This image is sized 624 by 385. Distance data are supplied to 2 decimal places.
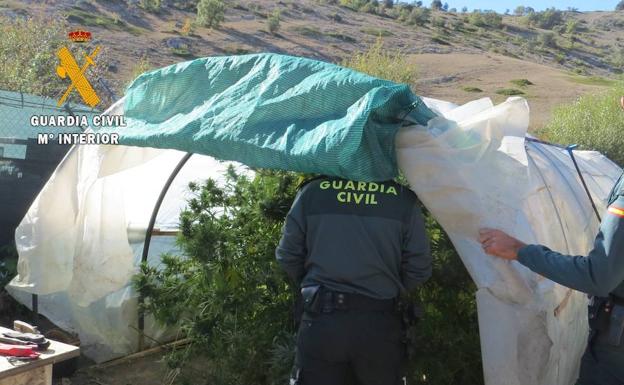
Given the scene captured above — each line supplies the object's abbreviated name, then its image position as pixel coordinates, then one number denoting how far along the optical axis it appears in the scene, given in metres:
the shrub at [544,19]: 110.19
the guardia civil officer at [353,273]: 3.61
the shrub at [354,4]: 93.75
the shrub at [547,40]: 89.44
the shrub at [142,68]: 25.49
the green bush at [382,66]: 27.75
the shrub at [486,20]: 101.44
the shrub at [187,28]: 57.50
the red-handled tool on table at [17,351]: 3.74
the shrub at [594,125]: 17.33
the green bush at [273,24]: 65.81
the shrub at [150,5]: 64.06
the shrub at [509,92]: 49.09
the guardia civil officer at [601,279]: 2.88
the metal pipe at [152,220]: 6.12
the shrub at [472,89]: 50.19
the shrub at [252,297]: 4.53
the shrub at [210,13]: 62.56
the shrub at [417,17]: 89.00
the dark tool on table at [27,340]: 3.89
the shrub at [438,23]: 90.31
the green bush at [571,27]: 105.12
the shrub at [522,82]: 53.50
